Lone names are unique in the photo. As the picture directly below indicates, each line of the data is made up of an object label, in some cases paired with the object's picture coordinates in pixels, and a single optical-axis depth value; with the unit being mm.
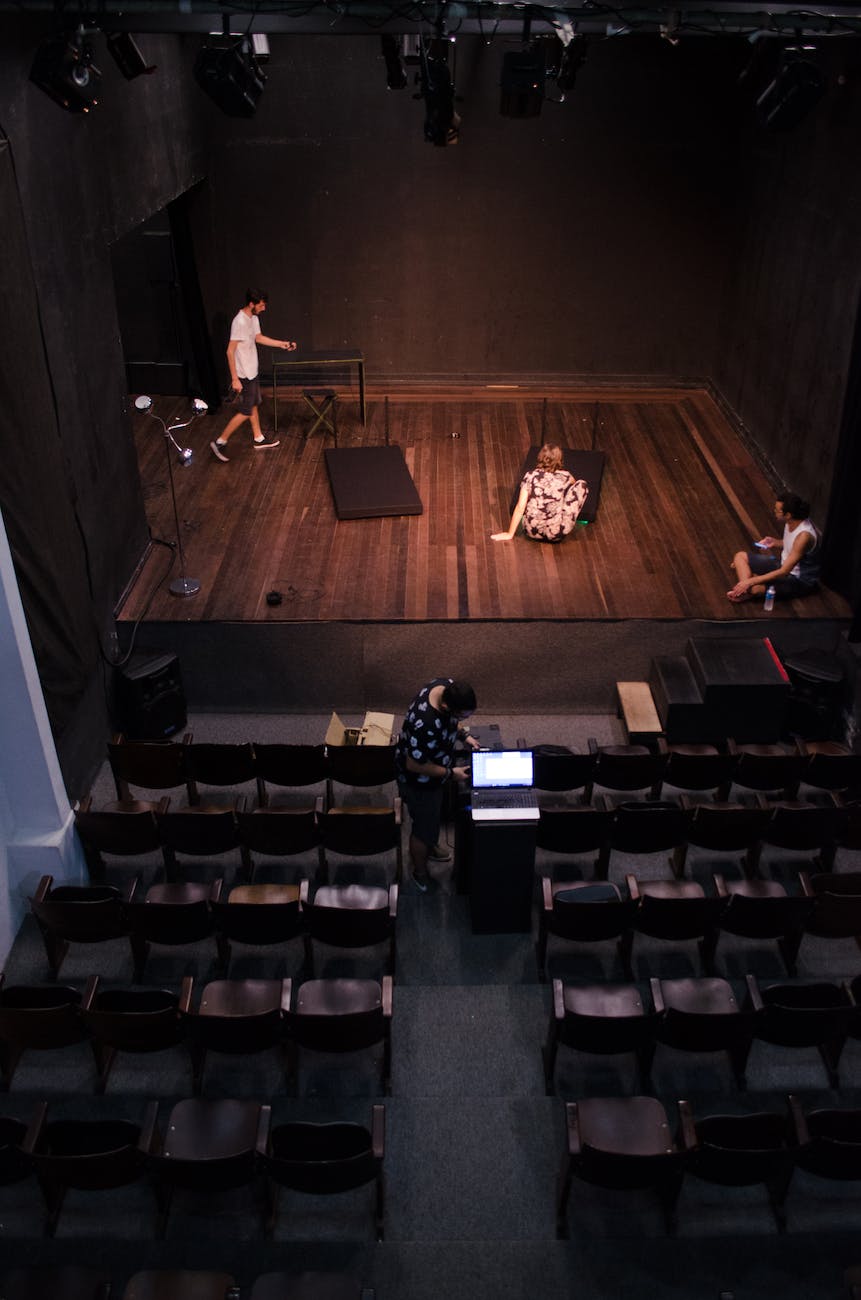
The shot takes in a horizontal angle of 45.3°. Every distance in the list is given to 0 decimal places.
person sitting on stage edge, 7078
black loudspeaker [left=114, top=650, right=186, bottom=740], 6590
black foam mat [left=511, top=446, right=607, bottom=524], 8584
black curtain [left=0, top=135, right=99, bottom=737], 5344
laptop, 5039
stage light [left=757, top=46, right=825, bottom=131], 5742
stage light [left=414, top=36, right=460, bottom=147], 5938
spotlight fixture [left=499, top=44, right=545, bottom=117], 5992
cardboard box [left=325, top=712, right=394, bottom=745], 6457
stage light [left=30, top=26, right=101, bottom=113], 5219
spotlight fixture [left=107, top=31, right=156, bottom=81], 5727
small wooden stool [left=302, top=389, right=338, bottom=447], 10094
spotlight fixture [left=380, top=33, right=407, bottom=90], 6316
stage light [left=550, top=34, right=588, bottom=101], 6082
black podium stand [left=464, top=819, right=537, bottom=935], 5004
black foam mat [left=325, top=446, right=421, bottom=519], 8594
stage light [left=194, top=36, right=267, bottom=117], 5730
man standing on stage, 8594
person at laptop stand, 4844
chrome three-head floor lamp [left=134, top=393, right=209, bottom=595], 6449
